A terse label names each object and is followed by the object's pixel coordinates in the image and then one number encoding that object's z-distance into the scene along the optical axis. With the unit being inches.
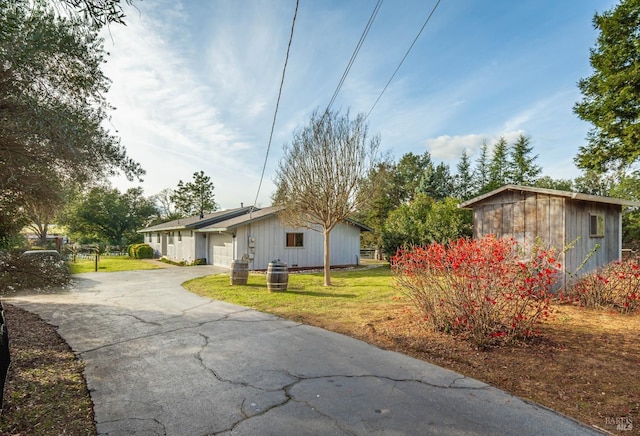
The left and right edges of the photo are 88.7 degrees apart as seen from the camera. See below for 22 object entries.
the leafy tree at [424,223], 649.6
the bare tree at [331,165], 468.8
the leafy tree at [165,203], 1859.7
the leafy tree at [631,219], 1062.4
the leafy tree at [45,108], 148.2
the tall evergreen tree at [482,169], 1561.3
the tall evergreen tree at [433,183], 1353.3
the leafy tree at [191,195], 1903.3
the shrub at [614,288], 280.9
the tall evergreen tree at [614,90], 575.8
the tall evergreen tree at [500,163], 1491.1
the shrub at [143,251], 1105.4
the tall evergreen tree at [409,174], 1493.7
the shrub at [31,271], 154.2
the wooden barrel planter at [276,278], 416.5
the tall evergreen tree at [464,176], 1555.1
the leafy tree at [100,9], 139.1
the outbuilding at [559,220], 361.4
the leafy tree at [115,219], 1393.9
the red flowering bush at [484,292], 200.8
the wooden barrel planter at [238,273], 474.6
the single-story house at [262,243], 684.7
